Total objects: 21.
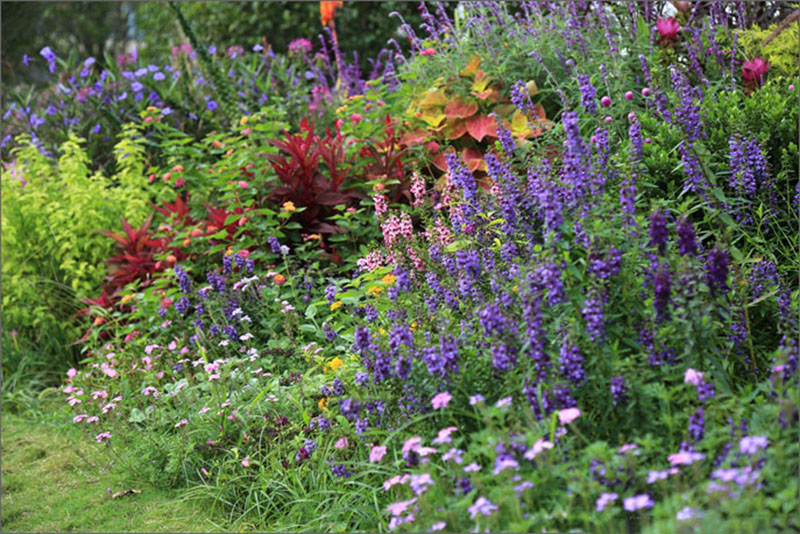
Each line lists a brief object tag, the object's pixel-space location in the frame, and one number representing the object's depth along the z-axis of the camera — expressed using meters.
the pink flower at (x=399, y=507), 2.27
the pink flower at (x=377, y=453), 2.51
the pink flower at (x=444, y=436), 2.31
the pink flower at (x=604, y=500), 2.00
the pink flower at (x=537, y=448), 2.14
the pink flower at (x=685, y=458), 2.02
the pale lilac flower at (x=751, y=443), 2.01
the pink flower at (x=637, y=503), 1.94
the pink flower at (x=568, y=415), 2.19
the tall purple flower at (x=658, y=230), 2.43
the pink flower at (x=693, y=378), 2.26
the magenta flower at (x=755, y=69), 4.02
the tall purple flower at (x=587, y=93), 3.07
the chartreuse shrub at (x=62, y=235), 5.34
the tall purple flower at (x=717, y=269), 2.48
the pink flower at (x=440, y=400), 2.40
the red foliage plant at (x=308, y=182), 4.71
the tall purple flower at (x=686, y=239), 2.43
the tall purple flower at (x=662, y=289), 2.41
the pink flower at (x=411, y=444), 2.38
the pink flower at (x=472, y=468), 2.20
